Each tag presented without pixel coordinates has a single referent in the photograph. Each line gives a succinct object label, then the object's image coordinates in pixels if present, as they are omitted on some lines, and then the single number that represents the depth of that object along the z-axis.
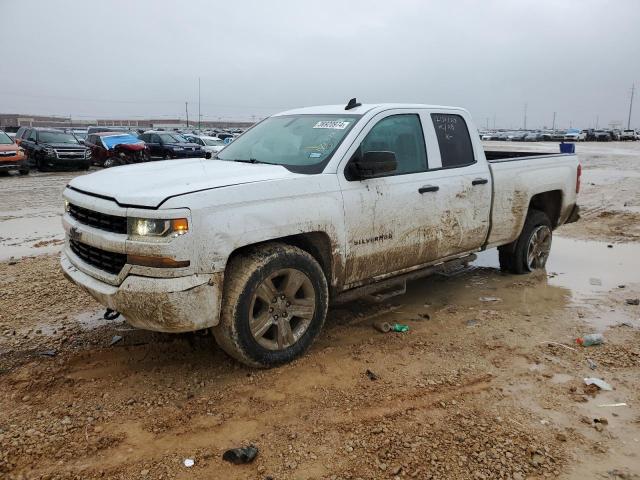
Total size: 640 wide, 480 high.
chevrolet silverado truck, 3.41
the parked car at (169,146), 24.83
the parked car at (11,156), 19.17
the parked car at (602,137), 69.25
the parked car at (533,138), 77.19
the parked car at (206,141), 28.67
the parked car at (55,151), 21.30
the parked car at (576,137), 67.75
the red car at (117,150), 22.64
